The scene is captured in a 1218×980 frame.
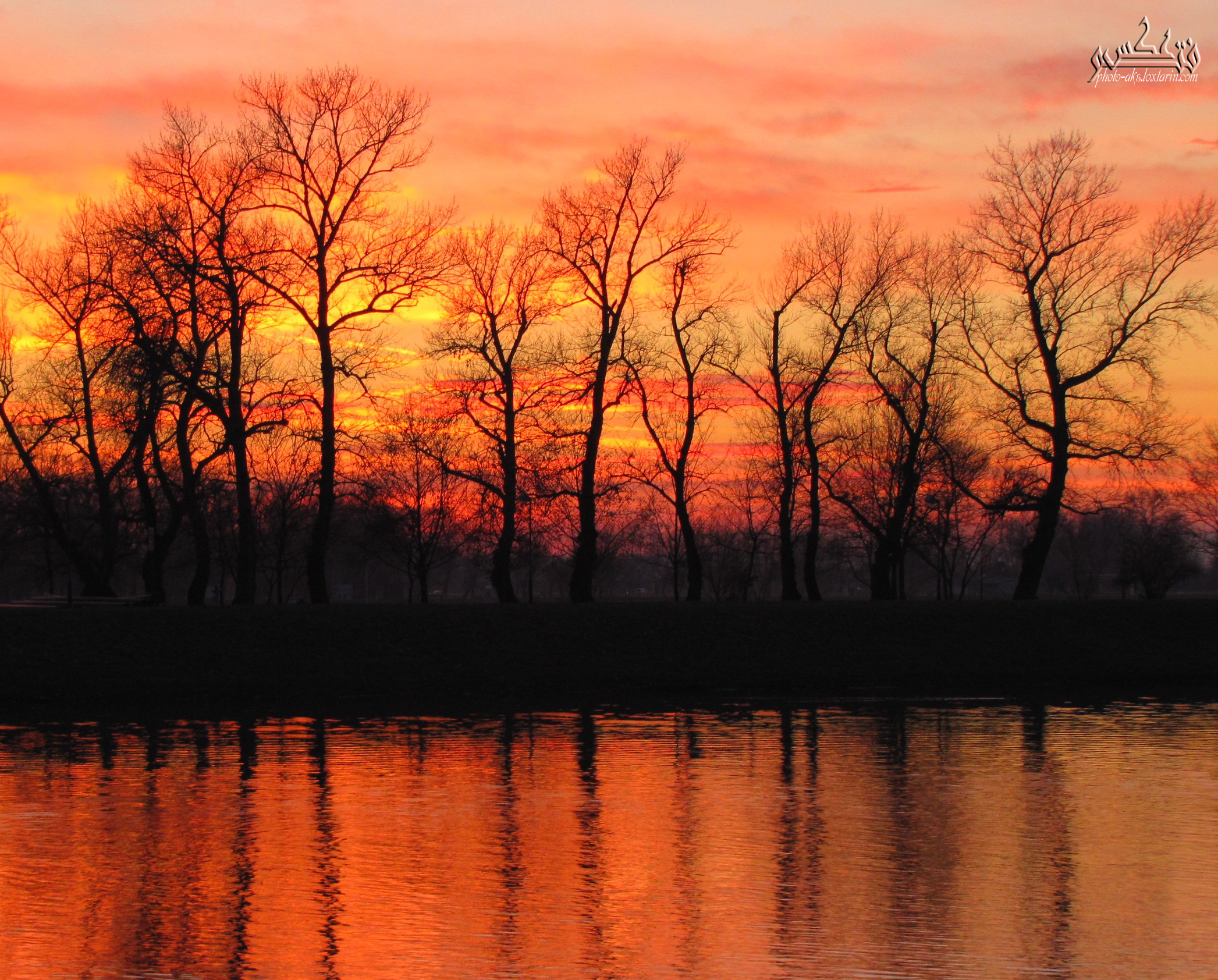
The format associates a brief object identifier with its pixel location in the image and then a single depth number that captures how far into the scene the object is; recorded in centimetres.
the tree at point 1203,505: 10419
